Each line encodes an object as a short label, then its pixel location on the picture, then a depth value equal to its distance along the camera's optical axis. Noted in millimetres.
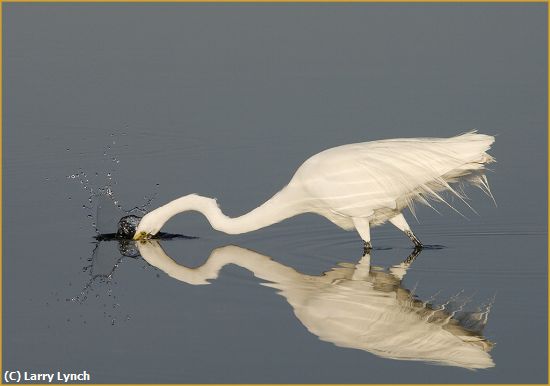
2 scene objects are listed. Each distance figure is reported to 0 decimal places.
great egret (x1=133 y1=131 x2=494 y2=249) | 14750
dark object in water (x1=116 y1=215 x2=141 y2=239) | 16031
